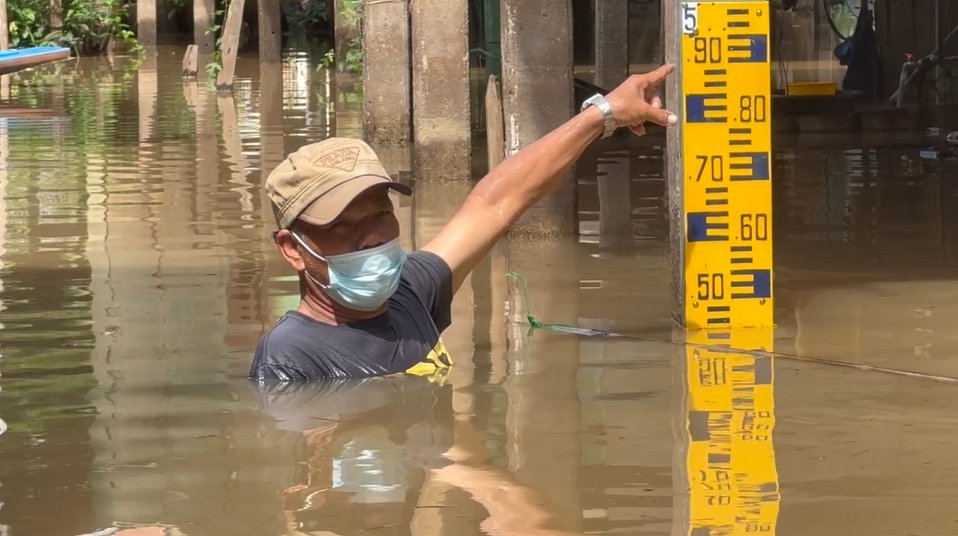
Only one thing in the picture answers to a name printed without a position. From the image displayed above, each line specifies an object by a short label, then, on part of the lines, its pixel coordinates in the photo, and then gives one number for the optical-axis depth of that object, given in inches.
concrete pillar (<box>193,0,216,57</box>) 932.0
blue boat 734.5
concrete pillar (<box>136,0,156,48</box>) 997.2
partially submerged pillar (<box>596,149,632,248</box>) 345.7
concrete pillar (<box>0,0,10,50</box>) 885.2
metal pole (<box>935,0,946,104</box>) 571.5
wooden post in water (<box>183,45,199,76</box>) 844.6
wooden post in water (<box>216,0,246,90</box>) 761.0
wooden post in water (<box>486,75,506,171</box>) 374.9
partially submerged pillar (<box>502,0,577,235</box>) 334.6
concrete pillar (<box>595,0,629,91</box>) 595.8
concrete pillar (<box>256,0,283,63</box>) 895.1
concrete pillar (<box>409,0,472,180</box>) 423.2
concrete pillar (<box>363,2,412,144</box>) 506.3
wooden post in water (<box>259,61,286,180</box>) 496.1
